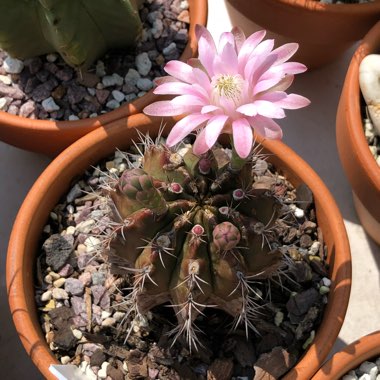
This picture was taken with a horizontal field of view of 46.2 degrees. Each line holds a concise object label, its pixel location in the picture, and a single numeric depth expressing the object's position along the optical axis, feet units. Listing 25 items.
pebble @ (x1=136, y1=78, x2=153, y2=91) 0.83
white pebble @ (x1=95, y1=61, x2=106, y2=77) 0.84
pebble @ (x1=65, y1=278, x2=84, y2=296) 0.71
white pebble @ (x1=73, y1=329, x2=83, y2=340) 0.69
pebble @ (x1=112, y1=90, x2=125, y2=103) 0.82
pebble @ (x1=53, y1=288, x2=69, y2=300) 0.70
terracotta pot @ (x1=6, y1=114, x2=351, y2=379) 0.65
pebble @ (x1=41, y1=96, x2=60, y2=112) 0.82
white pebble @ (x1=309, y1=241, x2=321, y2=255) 0.73
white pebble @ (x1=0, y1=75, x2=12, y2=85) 0.85
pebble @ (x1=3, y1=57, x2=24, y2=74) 0.85
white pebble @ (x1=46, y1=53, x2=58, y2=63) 0.85
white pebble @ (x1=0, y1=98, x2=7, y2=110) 0.83
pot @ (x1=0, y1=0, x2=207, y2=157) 0.78
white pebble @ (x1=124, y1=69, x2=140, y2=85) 0.83
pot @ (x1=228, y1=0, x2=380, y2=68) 0.84
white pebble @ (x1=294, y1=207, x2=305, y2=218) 0.74
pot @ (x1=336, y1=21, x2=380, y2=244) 0.76
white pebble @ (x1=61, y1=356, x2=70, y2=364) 0.68
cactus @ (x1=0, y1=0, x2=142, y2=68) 0.70
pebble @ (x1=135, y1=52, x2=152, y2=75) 0.84
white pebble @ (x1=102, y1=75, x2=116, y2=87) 0.83
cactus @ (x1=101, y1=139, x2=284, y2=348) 0.54
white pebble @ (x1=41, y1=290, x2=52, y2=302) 0.71
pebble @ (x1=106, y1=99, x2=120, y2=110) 0.82
